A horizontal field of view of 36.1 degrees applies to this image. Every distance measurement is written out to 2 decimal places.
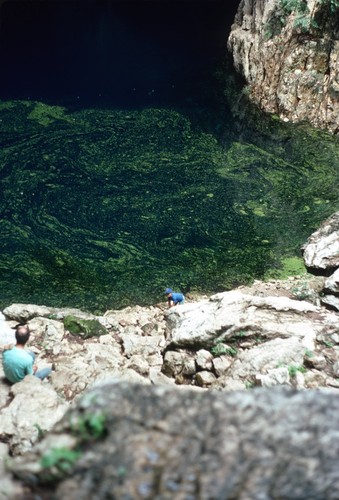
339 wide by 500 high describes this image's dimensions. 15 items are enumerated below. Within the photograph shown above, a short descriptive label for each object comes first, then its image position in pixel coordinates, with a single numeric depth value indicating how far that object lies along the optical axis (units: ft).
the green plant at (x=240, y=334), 27.84
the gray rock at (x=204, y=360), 27.17
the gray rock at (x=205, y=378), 26.23
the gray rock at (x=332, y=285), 31.40
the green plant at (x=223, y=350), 27.34
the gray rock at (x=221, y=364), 26.32
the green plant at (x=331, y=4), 63.21
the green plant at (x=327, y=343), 25.84
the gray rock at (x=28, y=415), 20.77
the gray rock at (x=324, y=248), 39.40
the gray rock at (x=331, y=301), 30.94
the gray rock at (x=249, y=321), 27.61
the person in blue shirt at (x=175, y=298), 37.68
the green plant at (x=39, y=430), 20.66
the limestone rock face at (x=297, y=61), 65.87
